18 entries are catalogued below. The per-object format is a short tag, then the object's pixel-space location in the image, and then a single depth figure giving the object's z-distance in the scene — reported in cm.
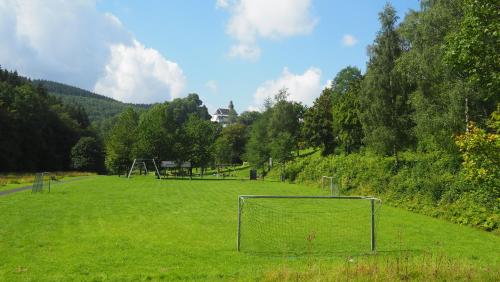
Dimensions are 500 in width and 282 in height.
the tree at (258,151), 6694
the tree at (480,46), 870
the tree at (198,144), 6956
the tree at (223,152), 8712
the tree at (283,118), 7550
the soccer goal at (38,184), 3344
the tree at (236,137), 11125
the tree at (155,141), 6769
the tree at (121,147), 7675
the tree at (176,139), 6869
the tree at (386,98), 3722
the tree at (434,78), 2562
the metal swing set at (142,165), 6473
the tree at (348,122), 6094
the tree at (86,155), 10062
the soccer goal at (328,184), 3694
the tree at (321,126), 7538
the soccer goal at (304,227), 1347
